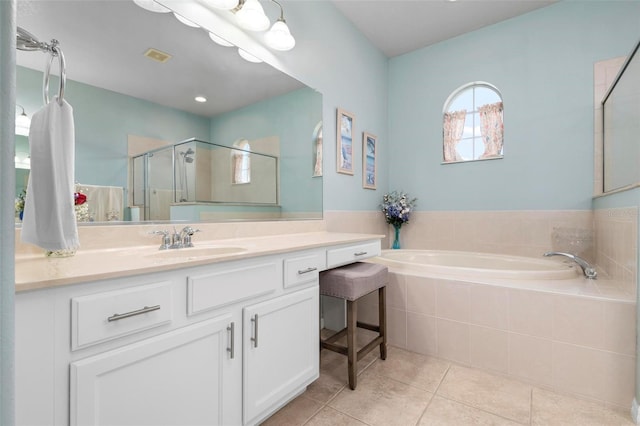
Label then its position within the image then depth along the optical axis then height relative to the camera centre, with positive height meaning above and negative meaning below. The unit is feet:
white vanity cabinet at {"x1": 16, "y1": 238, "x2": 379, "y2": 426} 2.29 -1.36
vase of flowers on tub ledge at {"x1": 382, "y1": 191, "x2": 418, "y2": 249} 10.44 +0.07
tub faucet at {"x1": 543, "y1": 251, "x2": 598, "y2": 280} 6.24 -1.21
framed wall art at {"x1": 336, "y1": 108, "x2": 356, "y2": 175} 8.55 +2.13
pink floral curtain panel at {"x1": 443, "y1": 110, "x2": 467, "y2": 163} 10.18 +2.84
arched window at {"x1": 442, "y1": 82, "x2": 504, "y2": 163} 9.55 +3.01
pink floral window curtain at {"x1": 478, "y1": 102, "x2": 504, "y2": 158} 9.48 +2.76
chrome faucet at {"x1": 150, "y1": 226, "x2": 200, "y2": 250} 4.59 -0.43
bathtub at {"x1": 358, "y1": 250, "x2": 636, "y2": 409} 4.88 -2.19
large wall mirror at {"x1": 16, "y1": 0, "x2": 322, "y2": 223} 3.86 +1.83
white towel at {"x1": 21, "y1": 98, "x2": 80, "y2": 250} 2.62 +0.22
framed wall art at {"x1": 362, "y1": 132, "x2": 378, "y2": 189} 9.81 +1.82
